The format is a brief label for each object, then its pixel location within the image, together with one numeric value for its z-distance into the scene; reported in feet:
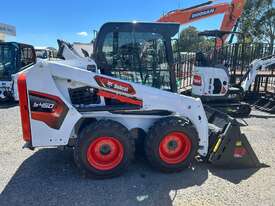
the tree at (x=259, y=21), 63.80
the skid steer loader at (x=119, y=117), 9.68
